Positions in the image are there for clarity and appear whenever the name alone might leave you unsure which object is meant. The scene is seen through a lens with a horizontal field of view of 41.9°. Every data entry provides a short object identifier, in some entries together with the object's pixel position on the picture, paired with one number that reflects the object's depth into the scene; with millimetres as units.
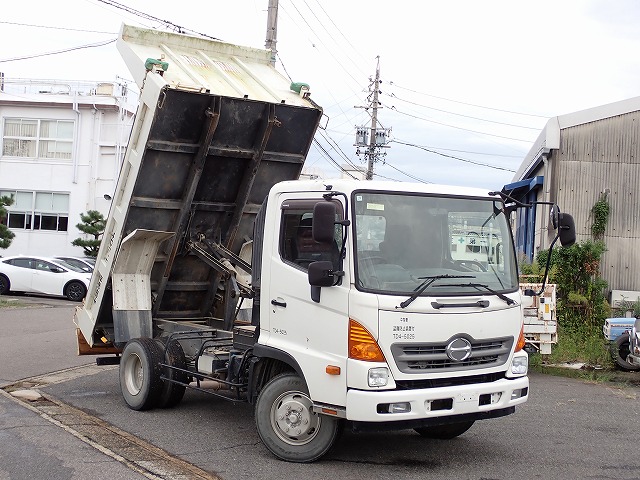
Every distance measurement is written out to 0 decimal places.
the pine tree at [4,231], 26603
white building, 37406
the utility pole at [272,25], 20297
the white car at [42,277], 25859
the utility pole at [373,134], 42844
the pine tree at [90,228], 32062
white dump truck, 6594
